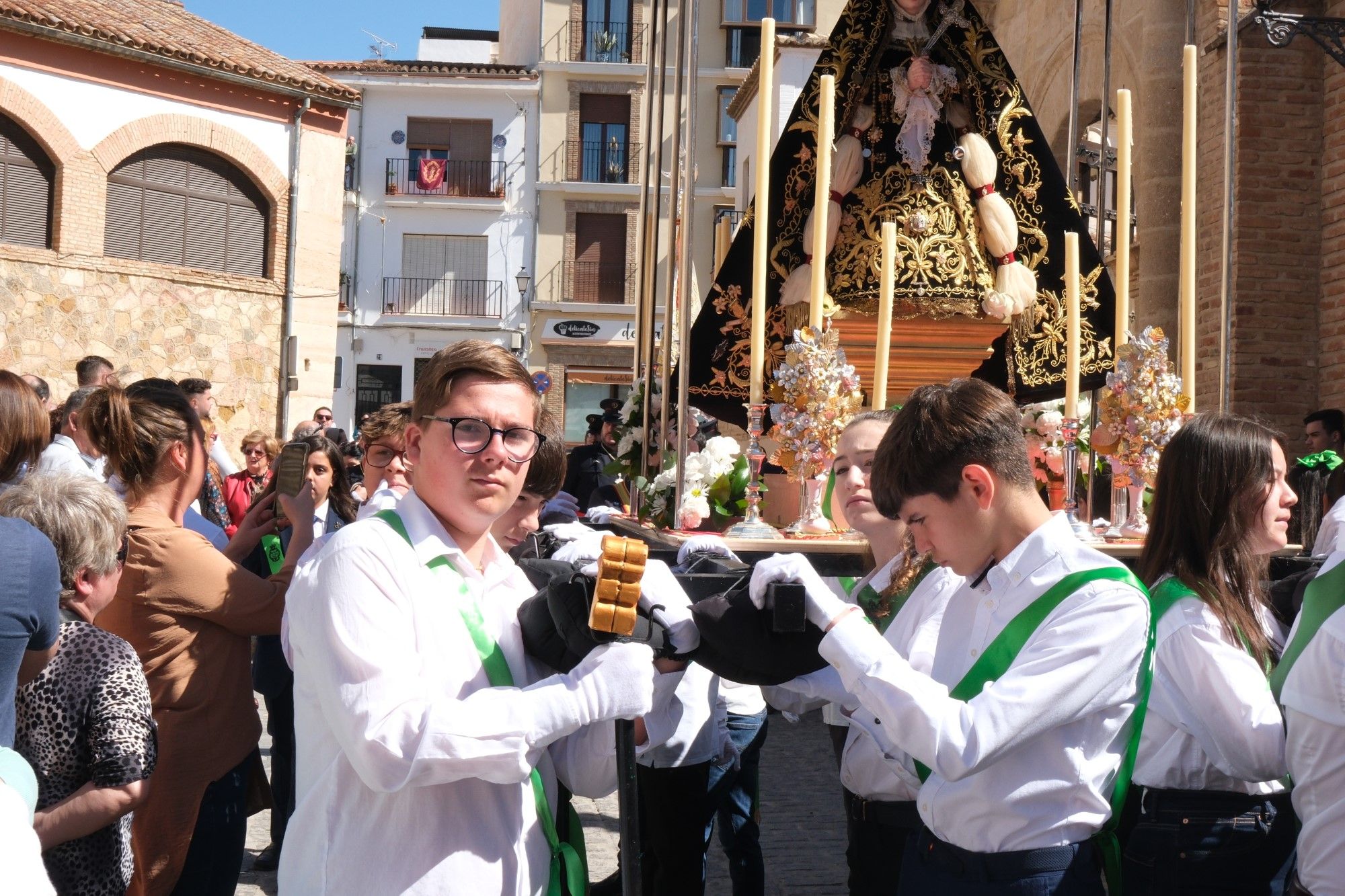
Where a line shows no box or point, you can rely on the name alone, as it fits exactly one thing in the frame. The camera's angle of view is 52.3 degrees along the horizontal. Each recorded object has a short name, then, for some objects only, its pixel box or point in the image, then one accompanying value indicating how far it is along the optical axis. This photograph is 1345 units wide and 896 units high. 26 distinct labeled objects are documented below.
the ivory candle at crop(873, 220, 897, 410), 3.96
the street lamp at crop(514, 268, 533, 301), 31.20
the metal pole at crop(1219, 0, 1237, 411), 4.05
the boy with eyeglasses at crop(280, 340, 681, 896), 1.94
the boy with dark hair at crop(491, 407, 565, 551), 3.49
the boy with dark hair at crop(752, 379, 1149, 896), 2.04
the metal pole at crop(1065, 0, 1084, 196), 4.99
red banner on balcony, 32.38
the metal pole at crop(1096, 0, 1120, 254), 4.68
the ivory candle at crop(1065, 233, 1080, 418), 4.21
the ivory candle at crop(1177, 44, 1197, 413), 4.18
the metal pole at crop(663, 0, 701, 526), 3.77
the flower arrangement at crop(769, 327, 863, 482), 3.81
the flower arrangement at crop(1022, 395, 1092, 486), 4.25
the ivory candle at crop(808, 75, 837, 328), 3.88
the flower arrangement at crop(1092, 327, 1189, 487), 4.03
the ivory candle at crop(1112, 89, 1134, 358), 4.34
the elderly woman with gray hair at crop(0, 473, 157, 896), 2.59
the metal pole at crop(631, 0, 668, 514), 4.70
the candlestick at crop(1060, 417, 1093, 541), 4.12
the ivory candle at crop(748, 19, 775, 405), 3.86
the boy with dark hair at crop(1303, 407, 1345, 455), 7.70
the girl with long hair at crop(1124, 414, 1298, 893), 2.44
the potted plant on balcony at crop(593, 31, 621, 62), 32.25
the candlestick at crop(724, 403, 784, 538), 3.64
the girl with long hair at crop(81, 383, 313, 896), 3.22
